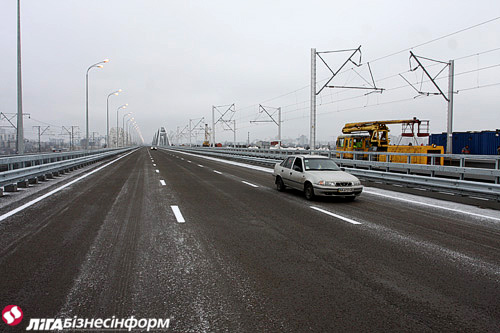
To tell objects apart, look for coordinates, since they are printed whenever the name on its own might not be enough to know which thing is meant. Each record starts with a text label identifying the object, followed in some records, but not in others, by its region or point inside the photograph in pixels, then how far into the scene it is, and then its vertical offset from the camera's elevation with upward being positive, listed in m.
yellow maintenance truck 23.31 +0.75
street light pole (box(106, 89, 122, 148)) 54.76 +4.55
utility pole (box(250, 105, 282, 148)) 41.83 +4.33
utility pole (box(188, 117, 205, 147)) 85.74 +5.13
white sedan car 10.66 -0.85
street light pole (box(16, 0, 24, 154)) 16.12 +2.17
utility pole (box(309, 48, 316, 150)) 23.27 +3.14
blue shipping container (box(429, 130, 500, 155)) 27.56 +0.91
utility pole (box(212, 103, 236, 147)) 55.03 +4.55
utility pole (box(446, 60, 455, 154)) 20.59 +3.08
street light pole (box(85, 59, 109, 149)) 34.66 +4.54
